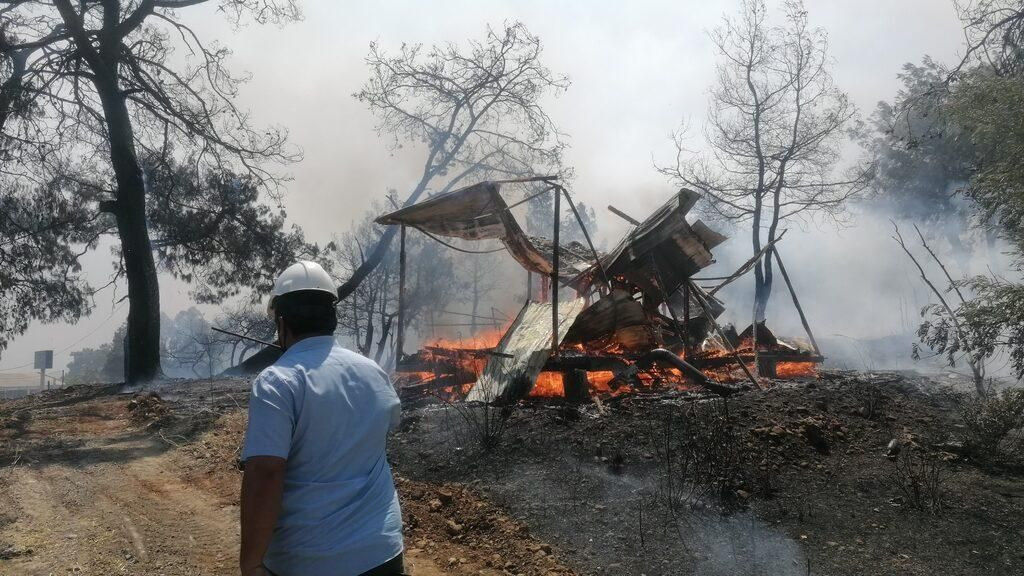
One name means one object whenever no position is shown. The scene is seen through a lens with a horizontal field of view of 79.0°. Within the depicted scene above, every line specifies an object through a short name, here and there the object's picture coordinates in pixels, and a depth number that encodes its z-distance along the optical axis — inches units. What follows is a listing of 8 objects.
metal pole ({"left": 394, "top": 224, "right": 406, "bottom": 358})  379.0
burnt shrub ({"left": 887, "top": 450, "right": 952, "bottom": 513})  203.5
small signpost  1475.5
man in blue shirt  73.1
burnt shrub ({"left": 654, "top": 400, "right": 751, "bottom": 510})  207.9
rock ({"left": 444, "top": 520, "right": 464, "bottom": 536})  199.2
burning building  359.3
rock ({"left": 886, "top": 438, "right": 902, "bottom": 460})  253.8
